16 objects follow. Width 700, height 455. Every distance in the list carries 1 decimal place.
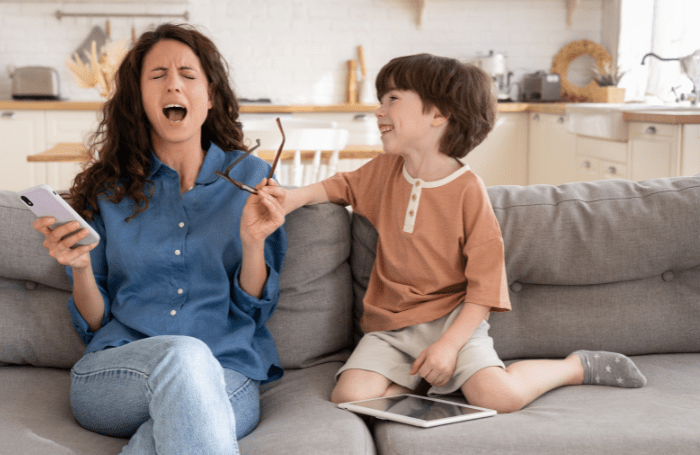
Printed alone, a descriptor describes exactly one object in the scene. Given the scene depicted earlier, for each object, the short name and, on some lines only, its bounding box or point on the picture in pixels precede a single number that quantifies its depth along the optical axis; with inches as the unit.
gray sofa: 58.3
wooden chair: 97.4
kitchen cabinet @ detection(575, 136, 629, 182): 140.1
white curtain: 167.8
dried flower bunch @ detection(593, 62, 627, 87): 190.2
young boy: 54.3
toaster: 186.4
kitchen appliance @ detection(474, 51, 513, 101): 196.5
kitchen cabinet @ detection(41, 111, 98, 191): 181.6
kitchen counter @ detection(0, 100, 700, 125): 179.0
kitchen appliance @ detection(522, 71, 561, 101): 195.6
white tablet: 48.3
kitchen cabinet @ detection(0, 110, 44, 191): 180.7
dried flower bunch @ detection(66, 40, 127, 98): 117.0
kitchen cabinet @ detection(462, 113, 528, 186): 191.6
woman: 48.1
